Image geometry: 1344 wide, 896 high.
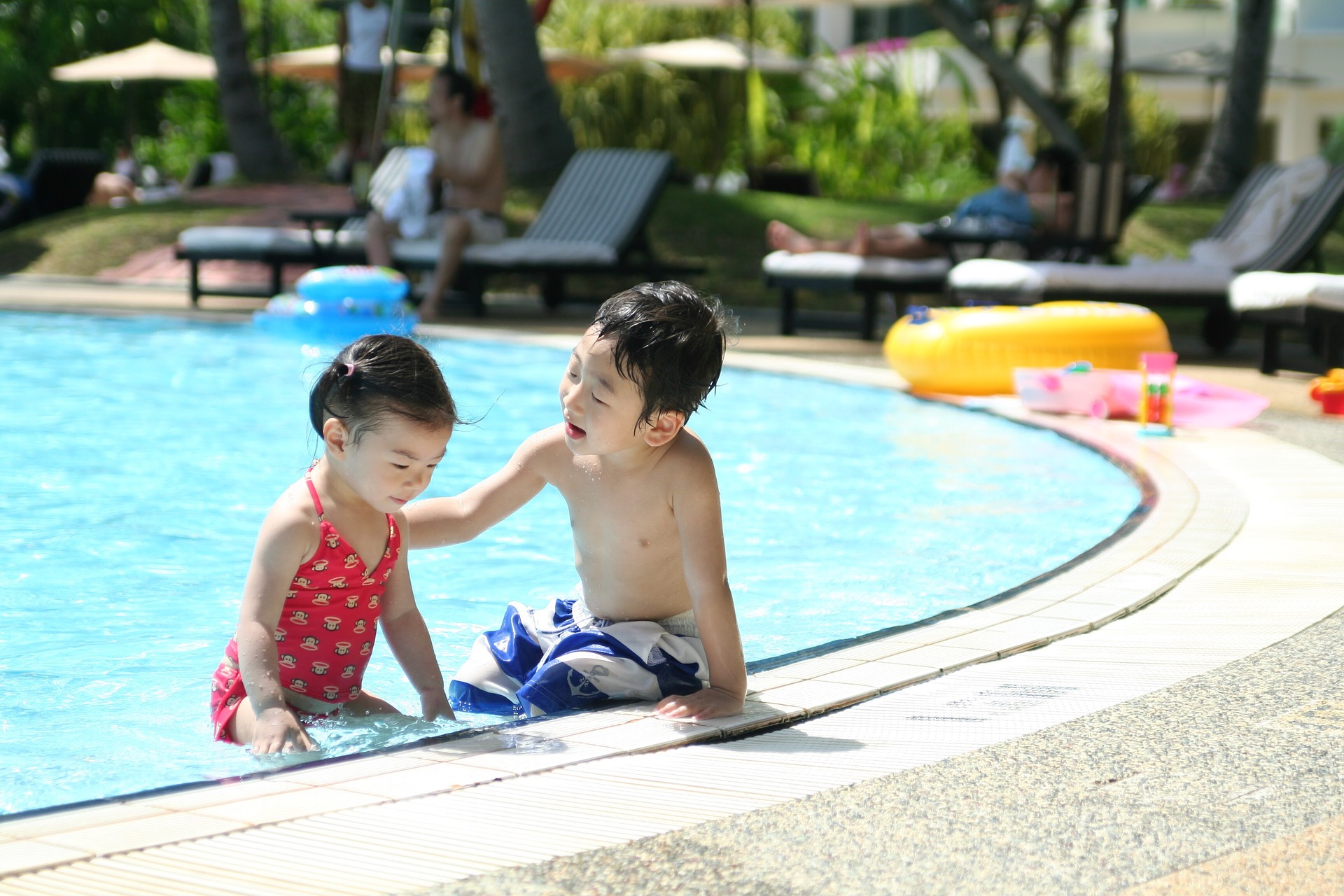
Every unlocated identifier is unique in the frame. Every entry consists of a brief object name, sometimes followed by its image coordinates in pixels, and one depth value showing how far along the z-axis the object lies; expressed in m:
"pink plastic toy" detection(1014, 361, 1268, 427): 7.70
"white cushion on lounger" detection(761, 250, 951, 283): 11.44
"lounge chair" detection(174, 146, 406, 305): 13.12
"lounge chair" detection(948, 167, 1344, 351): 10.34
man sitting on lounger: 12.63
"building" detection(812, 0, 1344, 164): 32.50
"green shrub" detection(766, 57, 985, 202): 21.23
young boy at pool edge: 2.99
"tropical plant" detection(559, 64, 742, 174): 27.20
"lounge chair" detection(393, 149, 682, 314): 12.59
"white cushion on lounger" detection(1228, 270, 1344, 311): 9.02
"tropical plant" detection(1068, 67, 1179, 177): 28.22
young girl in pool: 2.96
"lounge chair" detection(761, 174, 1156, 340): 11.44
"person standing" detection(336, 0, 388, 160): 18.36
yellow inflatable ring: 8.72
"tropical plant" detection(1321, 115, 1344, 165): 25.77
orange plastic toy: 8.16
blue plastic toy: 11.02
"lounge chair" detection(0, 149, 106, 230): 19.70
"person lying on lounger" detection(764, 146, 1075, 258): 11.85
